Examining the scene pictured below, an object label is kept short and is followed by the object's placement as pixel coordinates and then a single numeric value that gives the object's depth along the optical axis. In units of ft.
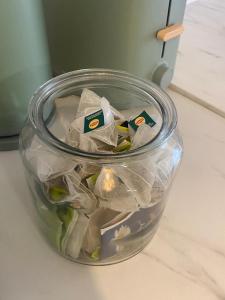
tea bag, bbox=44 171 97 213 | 1.33
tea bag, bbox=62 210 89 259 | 1.35
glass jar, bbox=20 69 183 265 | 1.30
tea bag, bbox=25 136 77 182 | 1.35
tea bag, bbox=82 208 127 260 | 1.34
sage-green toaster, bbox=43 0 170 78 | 1.70
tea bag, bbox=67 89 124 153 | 1.38
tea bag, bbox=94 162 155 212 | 1.32
